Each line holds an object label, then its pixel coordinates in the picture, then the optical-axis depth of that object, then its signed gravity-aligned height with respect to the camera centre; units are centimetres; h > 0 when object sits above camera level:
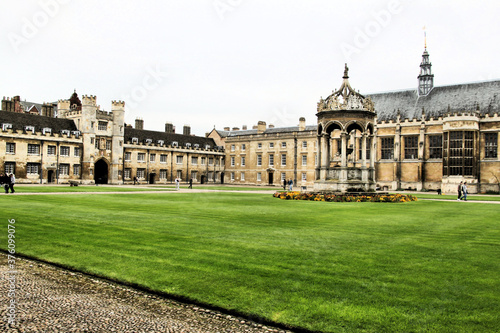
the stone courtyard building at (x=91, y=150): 5466 +341
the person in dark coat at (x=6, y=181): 3013 -87
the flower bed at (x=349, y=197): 2744 -166
